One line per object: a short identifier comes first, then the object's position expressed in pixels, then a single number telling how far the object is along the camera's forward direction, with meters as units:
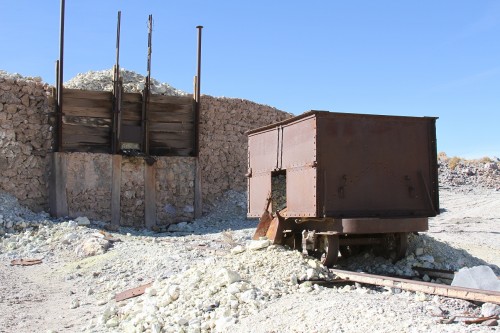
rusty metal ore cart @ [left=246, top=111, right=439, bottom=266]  7.90
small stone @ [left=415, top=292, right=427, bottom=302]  5.93
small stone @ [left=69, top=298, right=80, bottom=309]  8.10
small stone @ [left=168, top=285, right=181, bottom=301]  6.70
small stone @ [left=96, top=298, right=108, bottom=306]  7.98
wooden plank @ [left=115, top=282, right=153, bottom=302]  7.87
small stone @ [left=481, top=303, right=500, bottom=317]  5.11
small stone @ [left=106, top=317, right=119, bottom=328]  6.85
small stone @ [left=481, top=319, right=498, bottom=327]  4.74
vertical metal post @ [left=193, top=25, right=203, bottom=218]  16.45
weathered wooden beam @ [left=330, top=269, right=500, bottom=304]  5.48
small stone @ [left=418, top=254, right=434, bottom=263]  8.50
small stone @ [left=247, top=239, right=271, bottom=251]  8.12
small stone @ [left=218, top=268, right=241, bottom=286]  6.55
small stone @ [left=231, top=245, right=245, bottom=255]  8.09
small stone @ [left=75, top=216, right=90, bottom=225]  14.07
